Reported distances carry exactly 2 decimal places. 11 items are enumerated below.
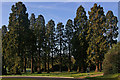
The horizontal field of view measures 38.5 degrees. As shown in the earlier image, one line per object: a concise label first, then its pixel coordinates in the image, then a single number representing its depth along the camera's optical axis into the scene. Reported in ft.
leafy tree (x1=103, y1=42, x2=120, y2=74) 76.74
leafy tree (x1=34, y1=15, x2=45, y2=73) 143.02
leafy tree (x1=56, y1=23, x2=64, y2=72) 148.19
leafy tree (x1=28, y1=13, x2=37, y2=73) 137.80
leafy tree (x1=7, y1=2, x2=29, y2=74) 120.78
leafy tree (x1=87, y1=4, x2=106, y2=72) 122.21
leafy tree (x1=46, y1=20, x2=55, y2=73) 145.21
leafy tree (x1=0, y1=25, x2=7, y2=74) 124.88
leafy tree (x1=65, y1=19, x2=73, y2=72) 147.95
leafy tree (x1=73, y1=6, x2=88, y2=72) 136.05
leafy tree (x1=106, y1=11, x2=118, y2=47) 123.75
